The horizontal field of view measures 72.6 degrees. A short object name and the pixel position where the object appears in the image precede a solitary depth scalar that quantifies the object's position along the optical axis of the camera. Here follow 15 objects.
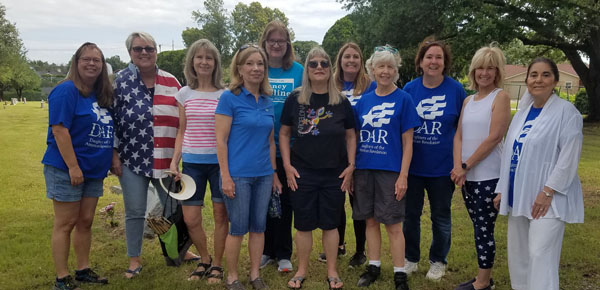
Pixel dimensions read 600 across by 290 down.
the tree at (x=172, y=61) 55.84
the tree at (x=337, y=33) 45.08
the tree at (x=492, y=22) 14.59
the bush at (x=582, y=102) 24.19
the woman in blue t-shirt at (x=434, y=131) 3.67
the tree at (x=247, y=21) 54.12
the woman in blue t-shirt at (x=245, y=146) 3.50
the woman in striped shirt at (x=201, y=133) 3.70
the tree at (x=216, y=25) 52.03
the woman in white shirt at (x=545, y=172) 2.86
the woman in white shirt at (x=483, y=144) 3.38
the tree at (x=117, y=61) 78.62
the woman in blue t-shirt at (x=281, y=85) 4.07
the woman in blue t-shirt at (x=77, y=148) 3.39
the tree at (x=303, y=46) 61.84
